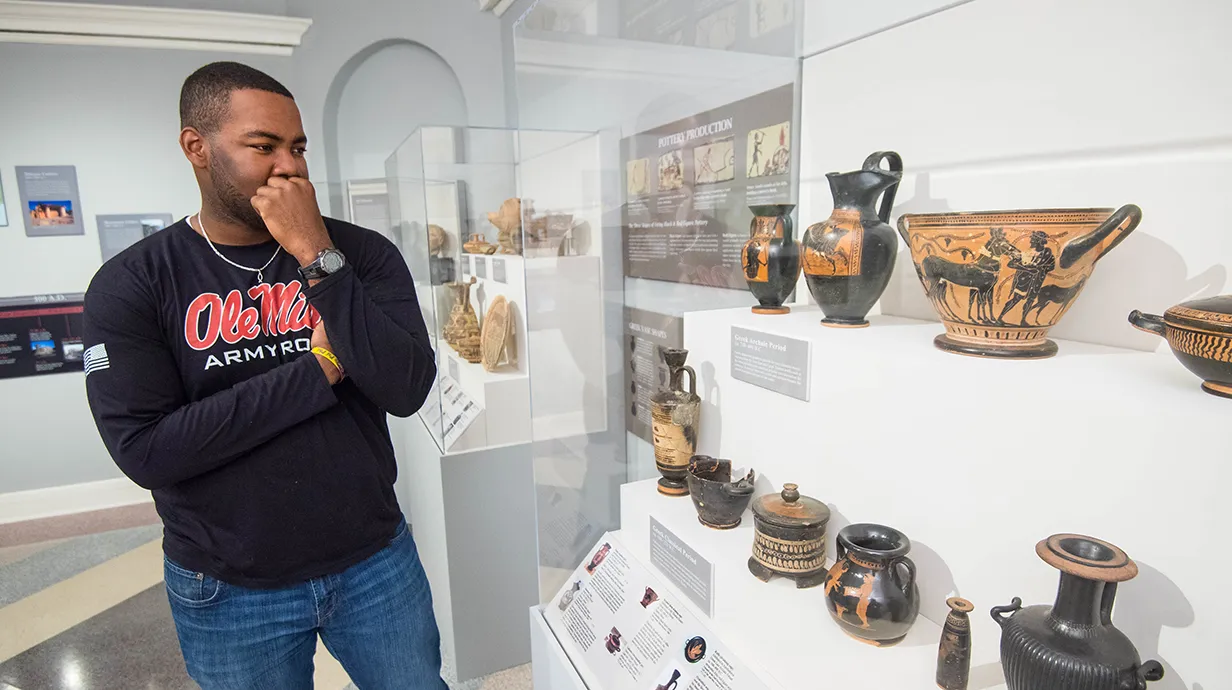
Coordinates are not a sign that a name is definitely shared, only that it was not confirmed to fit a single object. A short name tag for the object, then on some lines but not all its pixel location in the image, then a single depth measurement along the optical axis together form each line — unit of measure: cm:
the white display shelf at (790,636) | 89
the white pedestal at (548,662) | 141
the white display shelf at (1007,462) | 70
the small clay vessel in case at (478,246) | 259
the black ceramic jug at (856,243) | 107
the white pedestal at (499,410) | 219
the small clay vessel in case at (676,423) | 141
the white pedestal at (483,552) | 212
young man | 98
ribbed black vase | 64
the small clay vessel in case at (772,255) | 126
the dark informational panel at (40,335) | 336
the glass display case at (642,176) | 150
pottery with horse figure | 80
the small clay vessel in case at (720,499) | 121
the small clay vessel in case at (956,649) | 80
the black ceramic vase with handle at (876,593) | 90
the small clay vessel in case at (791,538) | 105
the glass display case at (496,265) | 202
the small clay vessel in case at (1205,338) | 64
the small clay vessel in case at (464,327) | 252
